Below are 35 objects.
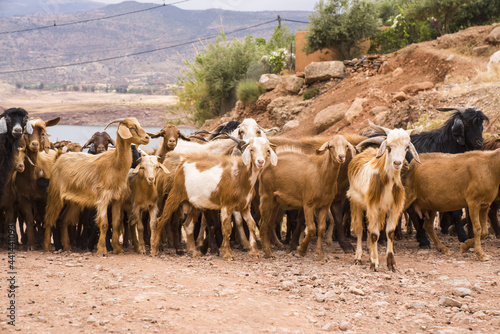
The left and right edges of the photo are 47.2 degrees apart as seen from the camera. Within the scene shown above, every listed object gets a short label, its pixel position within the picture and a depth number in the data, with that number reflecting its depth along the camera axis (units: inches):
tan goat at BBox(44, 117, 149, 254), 353.4
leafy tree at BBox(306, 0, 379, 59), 978.7
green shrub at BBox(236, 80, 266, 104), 1058.1
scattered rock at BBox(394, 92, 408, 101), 745.6
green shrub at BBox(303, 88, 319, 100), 952.3
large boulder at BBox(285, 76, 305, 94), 1002.7
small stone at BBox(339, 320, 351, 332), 218.2
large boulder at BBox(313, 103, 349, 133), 828.0
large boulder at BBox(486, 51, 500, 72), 690.8
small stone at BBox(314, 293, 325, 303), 256.0
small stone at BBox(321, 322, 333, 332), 217.3
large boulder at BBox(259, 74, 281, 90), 1058.7
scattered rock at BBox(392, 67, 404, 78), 839.1
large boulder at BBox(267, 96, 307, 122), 949.2
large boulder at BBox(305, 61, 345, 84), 957.2
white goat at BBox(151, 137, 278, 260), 339.0
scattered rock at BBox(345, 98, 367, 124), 791.7
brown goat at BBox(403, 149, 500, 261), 328.9
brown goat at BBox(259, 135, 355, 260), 332.1
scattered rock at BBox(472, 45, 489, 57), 785.6
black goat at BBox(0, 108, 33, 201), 350.9
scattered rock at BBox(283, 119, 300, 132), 897.4
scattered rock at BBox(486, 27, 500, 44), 786.2
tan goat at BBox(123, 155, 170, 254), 360.2
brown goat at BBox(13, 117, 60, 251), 370.3
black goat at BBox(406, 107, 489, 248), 380.5
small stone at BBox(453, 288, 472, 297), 258.8
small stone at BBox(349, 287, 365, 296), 263.0
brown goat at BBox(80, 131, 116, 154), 427.2
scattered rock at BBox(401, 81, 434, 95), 740.6
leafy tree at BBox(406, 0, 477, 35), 940.6
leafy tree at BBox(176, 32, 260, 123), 1245.7
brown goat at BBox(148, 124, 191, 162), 404.4
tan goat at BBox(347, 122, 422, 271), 293.9
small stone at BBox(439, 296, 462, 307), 244.7
